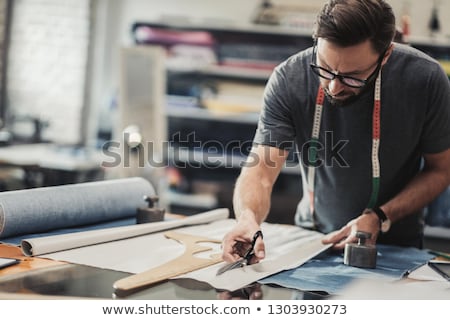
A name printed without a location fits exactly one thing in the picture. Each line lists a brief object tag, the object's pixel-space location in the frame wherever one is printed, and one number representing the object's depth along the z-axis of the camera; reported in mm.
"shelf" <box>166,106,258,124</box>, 6427
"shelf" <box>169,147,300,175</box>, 6437
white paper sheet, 2208
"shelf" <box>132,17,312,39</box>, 6421
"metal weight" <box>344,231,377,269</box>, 2374
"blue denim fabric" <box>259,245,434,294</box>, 2201
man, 2664
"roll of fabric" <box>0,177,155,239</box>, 2426
